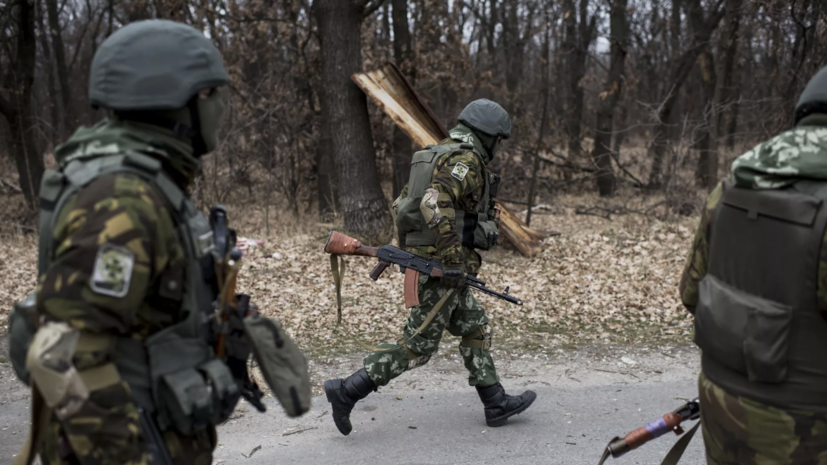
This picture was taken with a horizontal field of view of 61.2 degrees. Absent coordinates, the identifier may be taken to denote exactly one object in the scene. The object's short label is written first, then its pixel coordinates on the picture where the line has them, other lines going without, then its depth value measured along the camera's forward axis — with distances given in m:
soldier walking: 4.32
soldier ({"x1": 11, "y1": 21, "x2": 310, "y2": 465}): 1.77
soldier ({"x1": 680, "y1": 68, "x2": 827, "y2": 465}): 2.11
